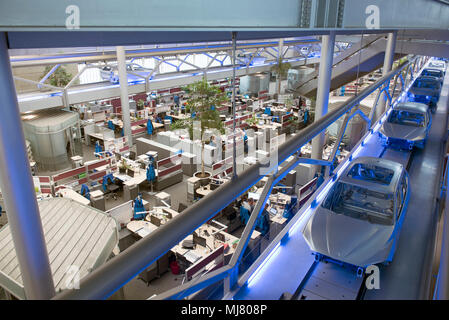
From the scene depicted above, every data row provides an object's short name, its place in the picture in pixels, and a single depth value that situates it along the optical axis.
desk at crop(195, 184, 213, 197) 10.18
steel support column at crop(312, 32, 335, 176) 7.74
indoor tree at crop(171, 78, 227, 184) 11.41
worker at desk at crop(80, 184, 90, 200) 9.50
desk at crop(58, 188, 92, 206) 8.99
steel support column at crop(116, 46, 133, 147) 14.21
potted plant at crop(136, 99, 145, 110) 18.57
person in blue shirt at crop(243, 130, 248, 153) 13.46
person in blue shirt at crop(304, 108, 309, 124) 17.47
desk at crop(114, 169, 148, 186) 10.62
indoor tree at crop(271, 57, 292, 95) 22.19
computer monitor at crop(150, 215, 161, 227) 8.24
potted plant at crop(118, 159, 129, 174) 11.35
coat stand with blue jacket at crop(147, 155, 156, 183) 11.02
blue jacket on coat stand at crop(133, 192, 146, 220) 8.50
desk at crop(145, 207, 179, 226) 8.27
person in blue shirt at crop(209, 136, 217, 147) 13.03
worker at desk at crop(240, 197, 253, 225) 8.49
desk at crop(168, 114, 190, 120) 17.83
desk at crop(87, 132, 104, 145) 14.98
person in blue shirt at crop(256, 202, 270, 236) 7.78
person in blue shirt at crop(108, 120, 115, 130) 16.11
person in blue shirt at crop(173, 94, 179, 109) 20.08
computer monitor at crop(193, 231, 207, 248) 7.41
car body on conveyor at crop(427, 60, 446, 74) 24.86
